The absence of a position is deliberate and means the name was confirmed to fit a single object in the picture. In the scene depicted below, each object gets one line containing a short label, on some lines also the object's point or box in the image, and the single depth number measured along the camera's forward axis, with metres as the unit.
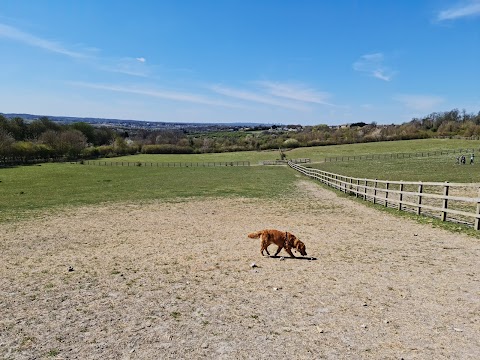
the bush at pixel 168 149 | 114.81
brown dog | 9.00
